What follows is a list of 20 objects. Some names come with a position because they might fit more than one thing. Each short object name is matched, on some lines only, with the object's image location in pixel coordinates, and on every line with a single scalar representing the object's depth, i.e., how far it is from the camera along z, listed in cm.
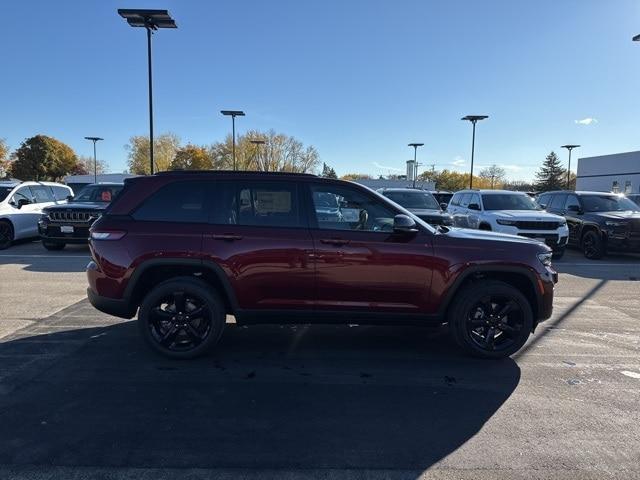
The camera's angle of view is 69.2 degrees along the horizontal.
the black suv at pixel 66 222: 1180
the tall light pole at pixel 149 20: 1413
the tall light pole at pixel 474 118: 3137
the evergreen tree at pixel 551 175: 8131
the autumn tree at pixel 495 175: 11906
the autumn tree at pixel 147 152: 8131
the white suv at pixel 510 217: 1153
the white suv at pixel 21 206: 1263
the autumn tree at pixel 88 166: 10351
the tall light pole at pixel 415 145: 4398
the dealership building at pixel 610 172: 4703
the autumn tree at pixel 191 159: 8150
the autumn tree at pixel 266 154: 7325
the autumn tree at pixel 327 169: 10101
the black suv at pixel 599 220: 1205
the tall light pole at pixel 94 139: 4183
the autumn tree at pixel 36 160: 6506
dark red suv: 452
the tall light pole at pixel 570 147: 4712
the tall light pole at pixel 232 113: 2864
